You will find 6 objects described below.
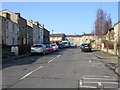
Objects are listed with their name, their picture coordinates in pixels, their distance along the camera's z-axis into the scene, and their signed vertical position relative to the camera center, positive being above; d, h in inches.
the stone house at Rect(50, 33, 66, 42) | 3827.8 +145.2
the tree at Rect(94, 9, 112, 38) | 1682.0 +226.5
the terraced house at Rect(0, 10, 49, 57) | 792.7 +90.2
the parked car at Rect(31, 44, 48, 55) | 799.2 -30.8
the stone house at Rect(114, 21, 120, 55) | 698.8 -24.4
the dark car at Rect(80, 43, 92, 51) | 1086.7 -36.2
